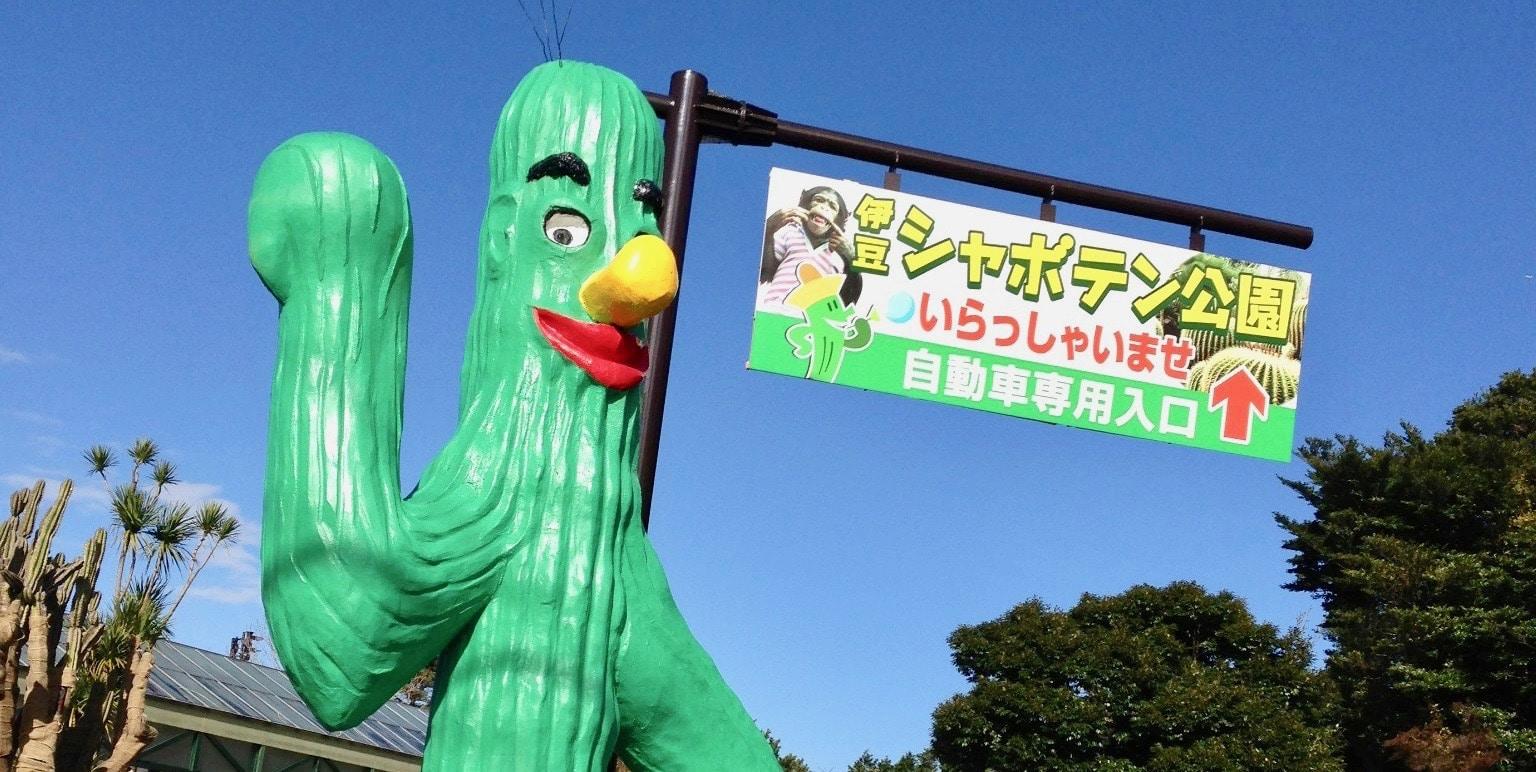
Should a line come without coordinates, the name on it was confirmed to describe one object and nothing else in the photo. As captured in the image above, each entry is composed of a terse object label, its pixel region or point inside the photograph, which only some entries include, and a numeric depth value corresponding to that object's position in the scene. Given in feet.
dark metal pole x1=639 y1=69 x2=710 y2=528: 16.07
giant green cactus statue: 11.71
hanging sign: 19.86
